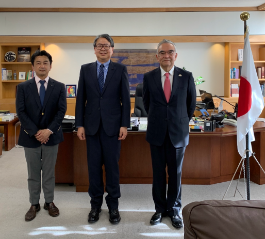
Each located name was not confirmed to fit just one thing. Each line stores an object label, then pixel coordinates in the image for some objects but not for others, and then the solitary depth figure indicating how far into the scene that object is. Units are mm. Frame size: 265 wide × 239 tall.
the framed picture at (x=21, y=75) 6957
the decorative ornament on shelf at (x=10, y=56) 6863
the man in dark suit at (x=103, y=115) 2545
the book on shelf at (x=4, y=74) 6820
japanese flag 2486
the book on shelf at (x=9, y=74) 6898
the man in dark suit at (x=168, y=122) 2494
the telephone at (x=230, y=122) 3821
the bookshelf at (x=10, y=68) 6707
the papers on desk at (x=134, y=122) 3540
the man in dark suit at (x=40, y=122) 2670
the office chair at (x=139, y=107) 5308
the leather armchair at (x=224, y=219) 995
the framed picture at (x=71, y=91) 6906
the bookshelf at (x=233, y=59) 6840
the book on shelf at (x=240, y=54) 6930
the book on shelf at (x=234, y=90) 6891
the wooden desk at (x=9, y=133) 5603
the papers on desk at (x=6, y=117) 5628
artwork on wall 6965
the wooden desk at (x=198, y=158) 3598
